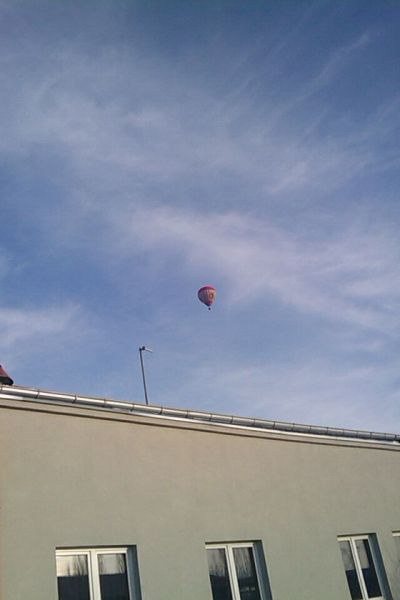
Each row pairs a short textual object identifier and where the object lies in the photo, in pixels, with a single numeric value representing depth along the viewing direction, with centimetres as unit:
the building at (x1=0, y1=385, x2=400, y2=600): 573
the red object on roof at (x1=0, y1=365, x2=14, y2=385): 770
